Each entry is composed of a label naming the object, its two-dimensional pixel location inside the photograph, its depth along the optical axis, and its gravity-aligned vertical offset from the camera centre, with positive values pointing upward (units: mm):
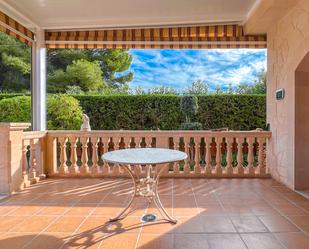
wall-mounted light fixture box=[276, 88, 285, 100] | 4391 +450
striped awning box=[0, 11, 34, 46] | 4256 +1549
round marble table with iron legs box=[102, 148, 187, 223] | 2541 -345
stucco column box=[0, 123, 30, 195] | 3842 -479
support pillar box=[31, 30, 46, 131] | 5215 +738
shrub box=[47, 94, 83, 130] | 6555 +240
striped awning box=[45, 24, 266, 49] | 5188 +1597
